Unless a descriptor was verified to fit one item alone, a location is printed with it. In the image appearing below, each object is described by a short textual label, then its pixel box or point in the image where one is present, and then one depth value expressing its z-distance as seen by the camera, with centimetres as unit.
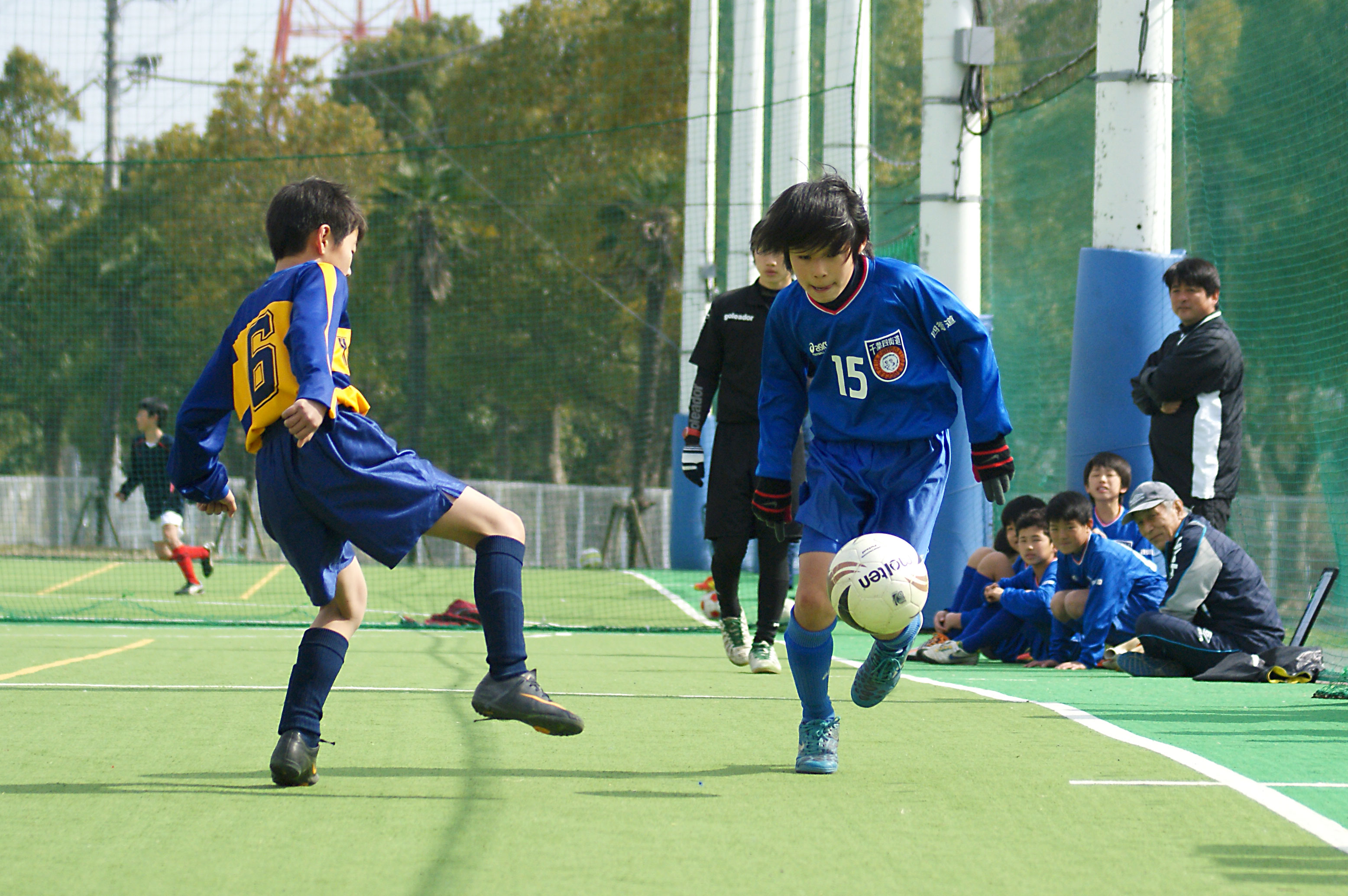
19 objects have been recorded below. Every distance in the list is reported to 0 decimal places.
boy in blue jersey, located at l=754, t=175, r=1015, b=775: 830
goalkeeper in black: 1409
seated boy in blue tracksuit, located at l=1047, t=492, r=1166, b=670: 1489
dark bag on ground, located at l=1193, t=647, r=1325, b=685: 1346
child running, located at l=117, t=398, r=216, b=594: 2869
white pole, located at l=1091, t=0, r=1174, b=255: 1787
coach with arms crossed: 1501
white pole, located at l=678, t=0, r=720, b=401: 3869
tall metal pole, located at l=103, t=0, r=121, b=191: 3381
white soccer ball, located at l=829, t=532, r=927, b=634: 786
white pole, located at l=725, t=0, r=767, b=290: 3641
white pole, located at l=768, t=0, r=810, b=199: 2875
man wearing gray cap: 1386
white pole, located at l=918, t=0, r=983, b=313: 2122
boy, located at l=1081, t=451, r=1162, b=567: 1647
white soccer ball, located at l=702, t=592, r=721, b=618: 2195
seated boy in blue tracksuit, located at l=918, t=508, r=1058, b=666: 1562
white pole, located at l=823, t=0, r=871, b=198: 2178
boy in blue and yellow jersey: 743
